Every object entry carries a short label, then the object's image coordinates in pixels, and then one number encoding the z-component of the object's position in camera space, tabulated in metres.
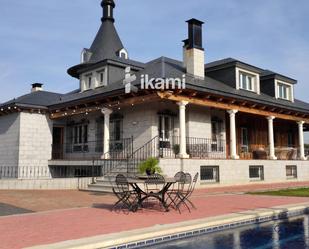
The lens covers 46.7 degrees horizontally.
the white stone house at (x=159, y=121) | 17.02
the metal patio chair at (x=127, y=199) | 8.79
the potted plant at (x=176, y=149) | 17.46
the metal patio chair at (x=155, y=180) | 8.88
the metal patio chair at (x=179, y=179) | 9.02
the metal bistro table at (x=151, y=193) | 8.74
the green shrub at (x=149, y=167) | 10.33
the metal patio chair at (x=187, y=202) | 9.21
